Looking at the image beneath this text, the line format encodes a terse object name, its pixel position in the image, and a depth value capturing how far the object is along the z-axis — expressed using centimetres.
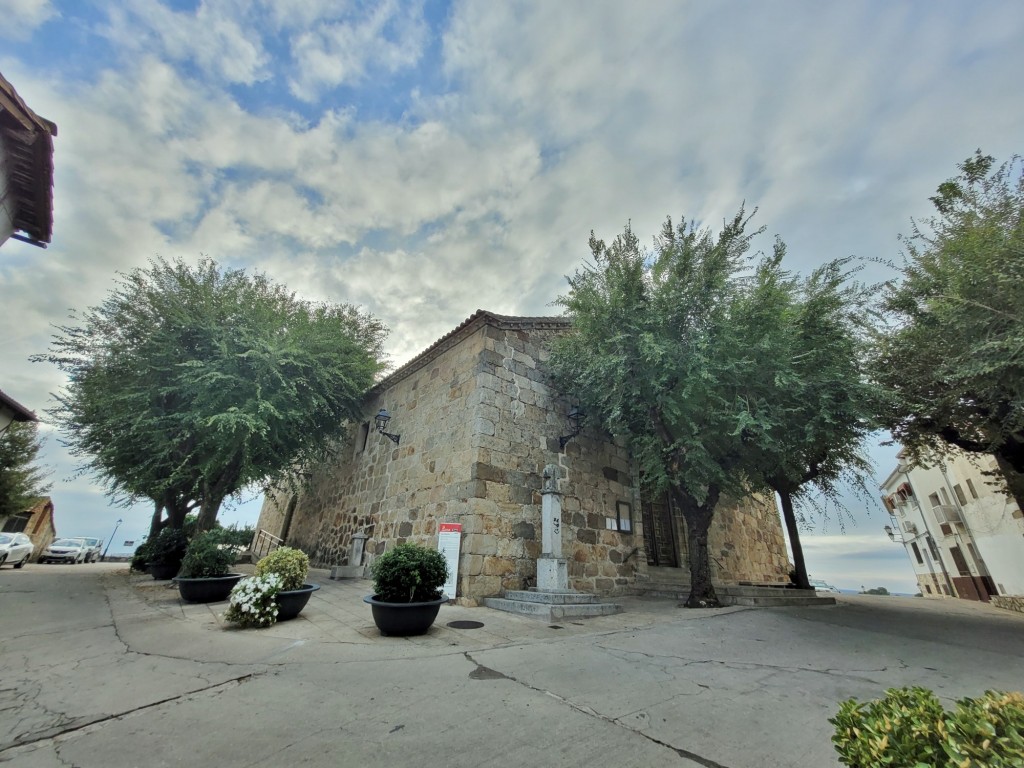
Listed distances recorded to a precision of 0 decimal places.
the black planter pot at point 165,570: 1018
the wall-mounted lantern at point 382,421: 928
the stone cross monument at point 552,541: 679
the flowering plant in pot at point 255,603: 498
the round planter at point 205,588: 659
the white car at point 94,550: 1964
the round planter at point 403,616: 458
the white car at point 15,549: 1250
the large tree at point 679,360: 661
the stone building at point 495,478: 728
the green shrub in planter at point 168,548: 1022
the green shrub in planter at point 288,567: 541
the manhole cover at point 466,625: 511
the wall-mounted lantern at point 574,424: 845
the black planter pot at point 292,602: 522
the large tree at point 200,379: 851
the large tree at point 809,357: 620
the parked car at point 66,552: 1741
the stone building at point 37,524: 2005
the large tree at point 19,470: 1565
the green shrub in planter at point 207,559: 676
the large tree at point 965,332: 516
